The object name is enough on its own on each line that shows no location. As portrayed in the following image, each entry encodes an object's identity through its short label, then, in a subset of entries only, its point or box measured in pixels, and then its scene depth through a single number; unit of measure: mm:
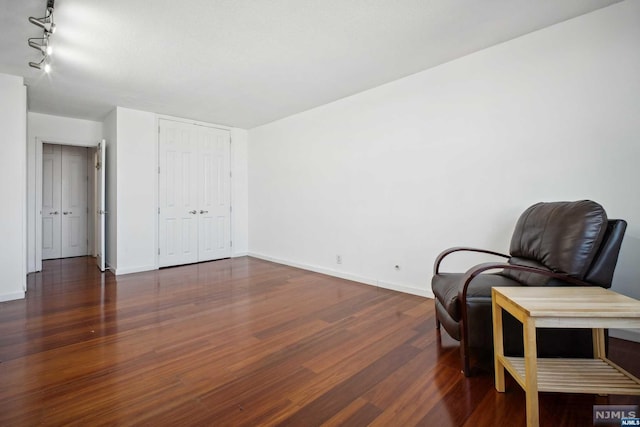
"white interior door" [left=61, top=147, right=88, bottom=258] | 6145
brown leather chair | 1804
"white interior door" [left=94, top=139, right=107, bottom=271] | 4730
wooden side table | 1335
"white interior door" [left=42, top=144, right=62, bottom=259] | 5902
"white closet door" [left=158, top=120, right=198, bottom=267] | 5082
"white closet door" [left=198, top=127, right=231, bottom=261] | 5586
